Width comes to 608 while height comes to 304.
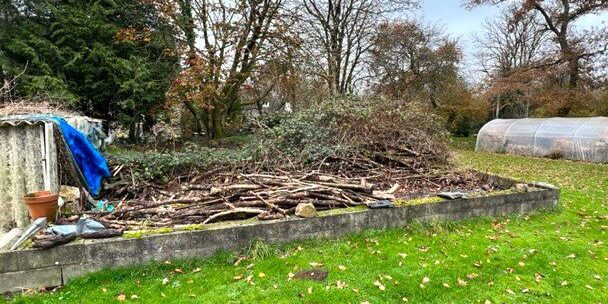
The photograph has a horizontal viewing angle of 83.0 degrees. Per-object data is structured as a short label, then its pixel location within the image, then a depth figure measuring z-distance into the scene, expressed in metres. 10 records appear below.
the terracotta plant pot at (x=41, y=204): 4.36
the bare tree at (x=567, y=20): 16.78
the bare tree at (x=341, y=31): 16.91
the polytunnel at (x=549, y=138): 13.66
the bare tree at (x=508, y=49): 23.52
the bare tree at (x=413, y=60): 19.86
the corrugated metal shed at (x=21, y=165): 4.85
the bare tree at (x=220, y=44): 11.73
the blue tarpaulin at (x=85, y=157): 5.38
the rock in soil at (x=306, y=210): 4.42
